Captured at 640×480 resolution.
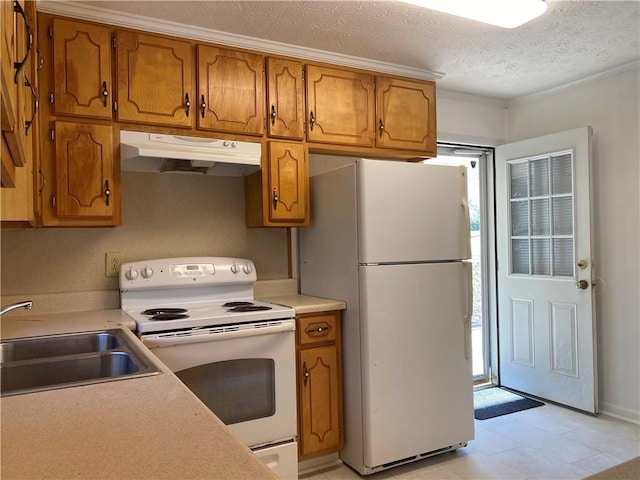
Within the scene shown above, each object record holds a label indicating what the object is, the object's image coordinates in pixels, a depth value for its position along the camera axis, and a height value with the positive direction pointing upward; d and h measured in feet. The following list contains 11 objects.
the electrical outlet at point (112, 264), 8.39 -0.31
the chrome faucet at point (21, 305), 4.76 -0.60
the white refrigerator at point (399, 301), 8.17 -1.09
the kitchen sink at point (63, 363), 4.33 -1.16
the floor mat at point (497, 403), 11.05 -4.02
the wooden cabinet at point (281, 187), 8.66 +1.04
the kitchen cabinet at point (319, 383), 8.20 -2.49
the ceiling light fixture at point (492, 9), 6.89 +3.45
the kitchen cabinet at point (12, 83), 2.52 +1.03
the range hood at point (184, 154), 7.41 +1.48
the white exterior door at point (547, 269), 10.66 -0.77
